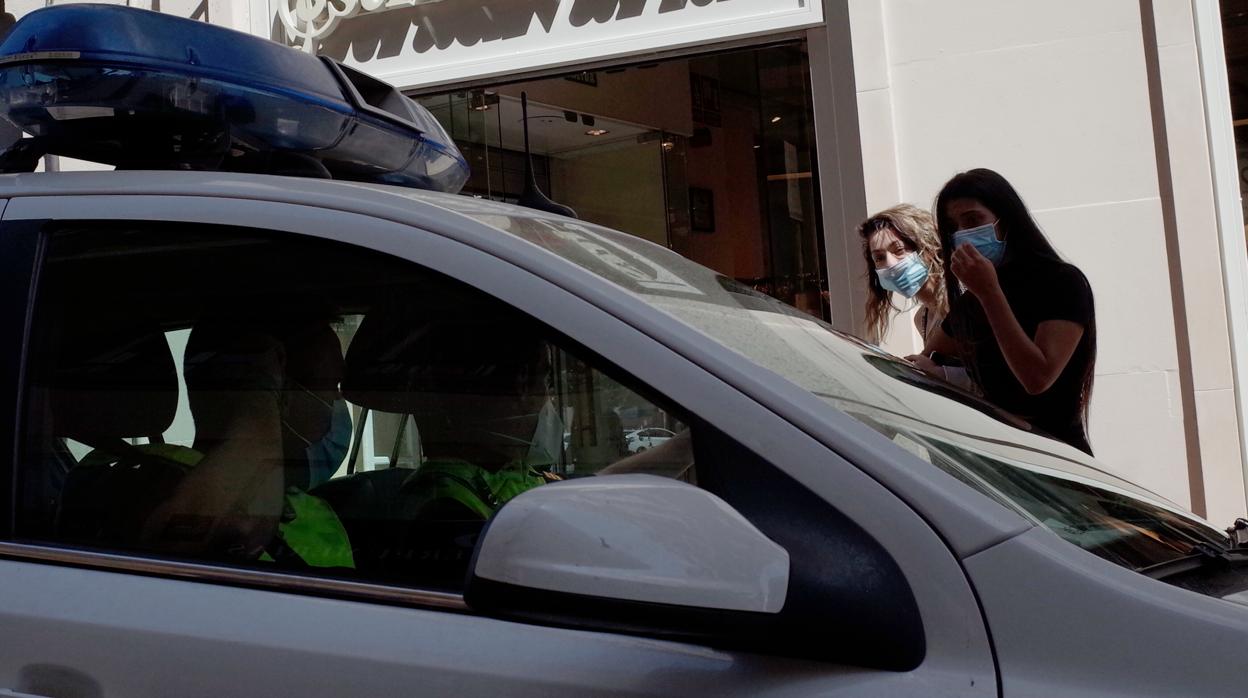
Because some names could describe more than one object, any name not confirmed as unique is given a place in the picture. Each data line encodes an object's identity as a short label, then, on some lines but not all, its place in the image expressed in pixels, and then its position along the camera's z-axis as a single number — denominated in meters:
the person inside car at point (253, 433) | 1.53
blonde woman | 3.96
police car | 1.17
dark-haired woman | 3.00
